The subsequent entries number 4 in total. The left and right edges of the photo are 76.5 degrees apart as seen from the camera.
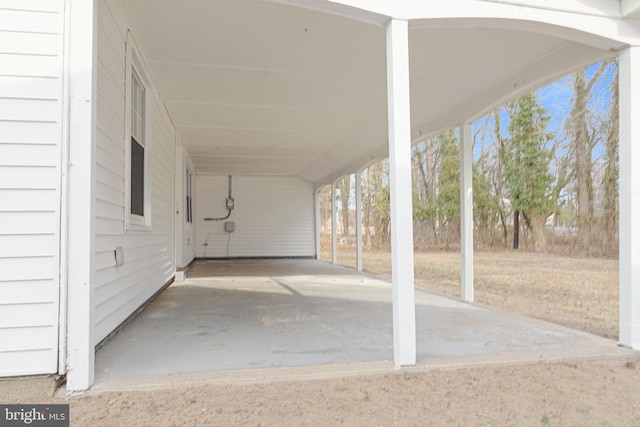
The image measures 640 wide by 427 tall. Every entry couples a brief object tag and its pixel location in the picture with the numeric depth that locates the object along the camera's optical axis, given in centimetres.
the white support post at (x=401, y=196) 254
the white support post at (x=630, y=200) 297
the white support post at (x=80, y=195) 217
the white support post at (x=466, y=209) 485
